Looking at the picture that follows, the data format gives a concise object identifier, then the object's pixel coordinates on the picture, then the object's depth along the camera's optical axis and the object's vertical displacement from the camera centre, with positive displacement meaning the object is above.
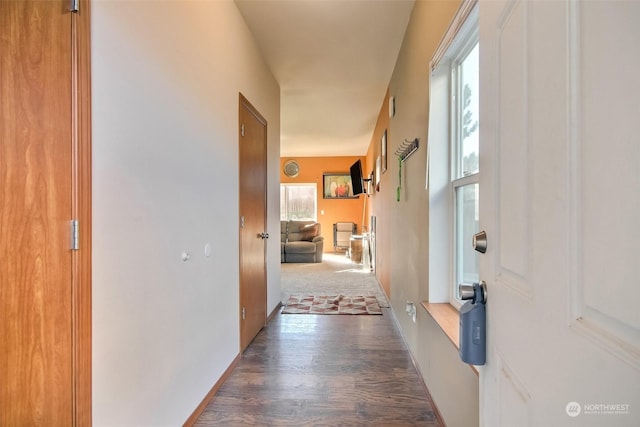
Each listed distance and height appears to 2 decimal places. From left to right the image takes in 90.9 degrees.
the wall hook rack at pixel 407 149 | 2.14 +0.47
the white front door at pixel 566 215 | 0.37 -0.01
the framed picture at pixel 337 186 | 8.73 +0.71
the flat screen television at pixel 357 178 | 6.53 +0.70
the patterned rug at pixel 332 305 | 3.59 -1.14
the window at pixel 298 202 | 8.91 +0.27
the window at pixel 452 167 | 1.56 +0.24
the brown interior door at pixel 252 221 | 2.51 -0.09
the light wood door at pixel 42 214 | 0.86 +0.00
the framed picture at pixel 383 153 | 4.11 +0.81
